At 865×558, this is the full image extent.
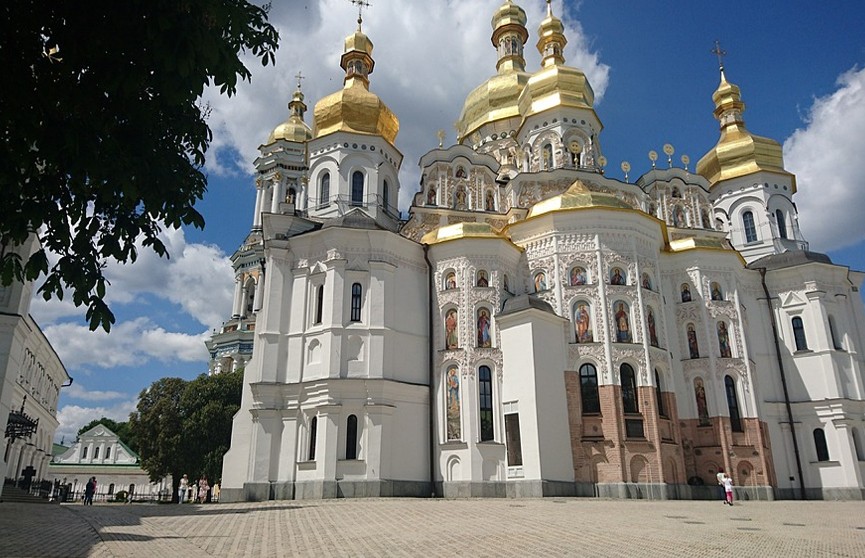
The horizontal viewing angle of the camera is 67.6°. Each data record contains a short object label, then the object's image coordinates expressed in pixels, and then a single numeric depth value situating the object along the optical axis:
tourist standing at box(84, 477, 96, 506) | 30.39
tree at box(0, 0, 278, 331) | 6.14
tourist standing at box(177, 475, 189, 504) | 44.95
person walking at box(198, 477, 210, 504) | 47.16
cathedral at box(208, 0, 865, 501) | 24.27
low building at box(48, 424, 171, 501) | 62.69
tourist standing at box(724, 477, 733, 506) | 20.69
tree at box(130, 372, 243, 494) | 37.78
